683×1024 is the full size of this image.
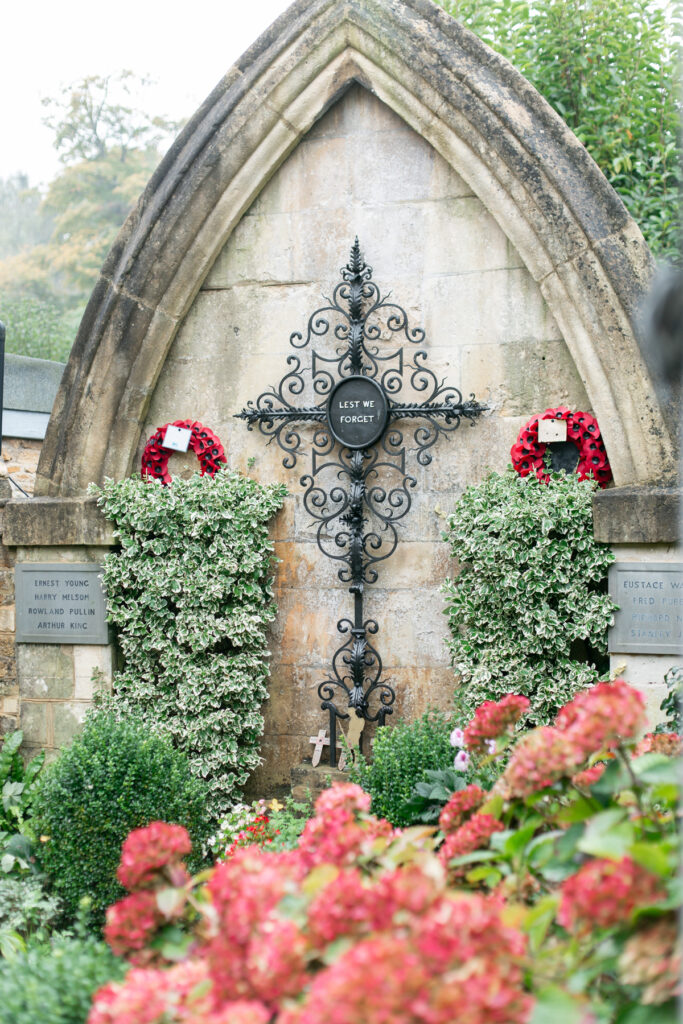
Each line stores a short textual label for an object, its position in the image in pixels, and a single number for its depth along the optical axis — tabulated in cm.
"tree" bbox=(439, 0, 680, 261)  666
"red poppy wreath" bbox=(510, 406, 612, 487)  453
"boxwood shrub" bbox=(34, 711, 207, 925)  384
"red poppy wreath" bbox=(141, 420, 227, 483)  517
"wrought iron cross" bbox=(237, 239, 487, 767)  490
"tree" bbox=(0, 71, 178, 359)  1888
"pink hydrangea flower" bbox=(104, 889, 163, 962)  207
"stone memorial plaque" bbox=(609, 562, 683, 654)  414
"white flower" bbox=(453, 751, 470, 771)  386
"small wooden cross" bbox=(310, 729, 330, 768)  501
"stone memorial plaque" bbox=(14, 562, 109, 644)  505
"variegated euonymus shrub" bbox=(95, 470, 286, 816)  477
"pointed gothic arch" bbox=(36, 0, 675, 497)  439
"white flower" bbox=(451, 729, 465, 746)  390
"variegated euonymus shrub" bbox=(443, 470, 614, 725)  427
